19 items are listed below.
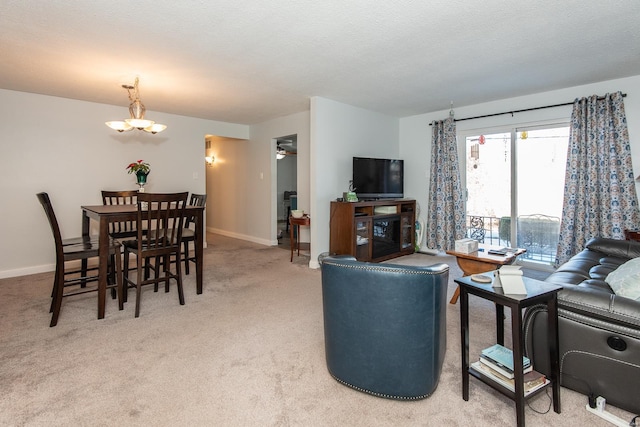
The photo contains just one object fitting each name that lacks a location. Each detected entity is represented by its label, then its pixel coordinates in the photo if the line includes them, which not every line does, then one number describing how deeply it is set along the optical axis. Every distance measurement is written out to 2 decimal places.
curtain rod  3.91
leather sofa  1.43
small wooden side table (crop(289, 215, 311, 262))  4.64
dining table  2.67
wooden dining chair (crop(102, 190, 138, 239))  3.34
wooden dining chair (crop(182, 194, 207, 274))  3.53
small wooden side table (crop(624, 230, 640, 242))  3.19
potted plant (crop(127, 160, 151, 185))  3.79
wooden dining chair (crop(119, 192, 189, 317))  2.71
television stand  4.21
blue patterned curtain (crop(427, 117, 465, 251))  4.85
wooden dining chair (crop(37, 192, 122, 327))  2.54
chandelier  3.41
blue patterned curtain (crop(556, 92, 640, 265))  3.54
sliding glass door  4.19
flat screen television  4.66
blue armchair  1.44
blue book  1.51
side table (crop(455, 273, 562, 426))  1.34
